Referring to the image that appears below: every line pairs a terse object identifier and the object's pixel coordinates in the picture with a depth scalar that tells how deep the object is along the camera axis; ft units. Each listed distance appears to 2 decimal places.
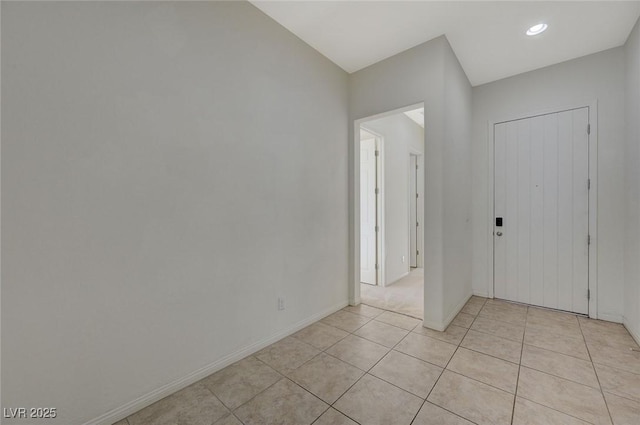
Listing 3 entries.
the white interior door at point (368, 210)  13.60
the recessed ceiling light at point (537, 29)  7.85
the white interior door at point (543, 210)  9.59
